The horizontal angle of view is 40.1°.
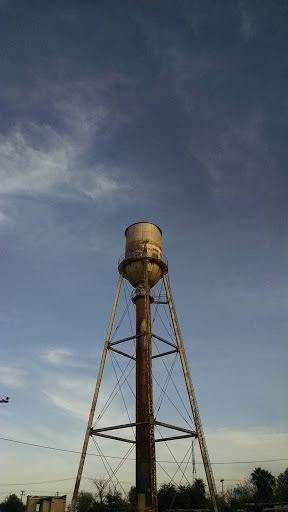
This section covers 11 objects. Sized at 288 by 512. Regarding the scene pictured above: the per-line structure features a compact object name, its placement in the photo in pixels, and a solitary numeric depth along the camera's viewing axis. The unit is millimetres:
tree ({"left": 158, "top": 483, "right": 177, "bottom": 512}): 44031
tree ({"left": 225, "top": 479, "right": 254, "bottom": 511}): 54156
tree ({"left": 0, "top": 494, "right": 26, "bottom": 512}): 65438
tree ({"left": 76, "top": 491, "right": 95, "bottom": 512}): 62706
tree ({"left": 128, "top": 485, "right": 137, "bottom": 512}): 55962
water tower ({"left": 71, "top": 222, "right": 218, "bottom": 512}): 23484
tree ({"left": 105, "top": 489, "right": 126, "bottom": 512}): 49938
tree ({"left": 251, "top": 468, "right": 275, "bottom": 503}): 49719
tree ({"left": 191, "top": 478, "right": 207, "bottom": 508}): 45438
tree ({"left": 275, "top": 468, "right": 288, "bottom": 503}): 49094
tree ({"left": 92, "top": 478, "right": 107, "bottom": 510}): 59331
